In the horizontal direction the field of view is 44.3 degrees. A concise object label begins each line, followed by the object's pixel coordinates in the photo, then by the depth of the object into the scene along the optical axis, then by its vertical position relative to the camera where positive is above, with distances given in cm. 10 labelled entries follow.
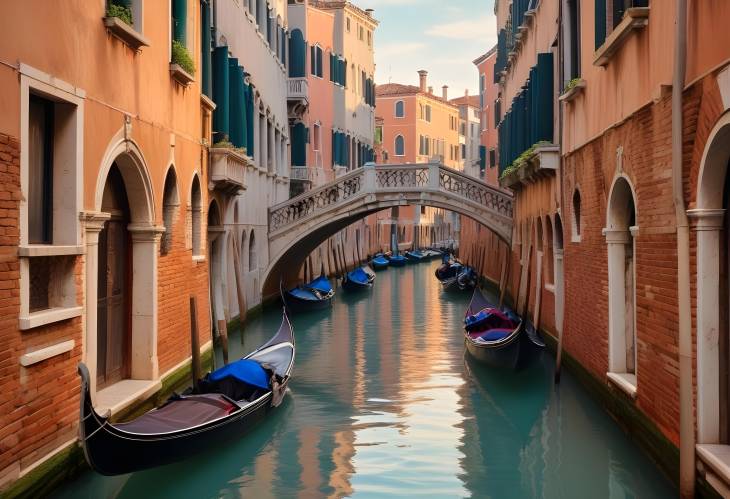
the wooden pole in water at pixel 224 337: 873 -85
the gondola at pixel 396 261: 3042 -36
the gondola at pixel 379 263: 2857 -40
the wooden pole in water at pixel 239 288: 1130 -47
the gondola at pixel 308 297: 1502 -80
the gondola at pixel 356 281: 1961 -68
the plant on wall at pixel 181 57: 709 +156
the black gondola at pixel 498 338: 820 -86
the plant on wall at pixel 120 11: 535 +147
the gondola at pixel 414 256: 3284 -21
